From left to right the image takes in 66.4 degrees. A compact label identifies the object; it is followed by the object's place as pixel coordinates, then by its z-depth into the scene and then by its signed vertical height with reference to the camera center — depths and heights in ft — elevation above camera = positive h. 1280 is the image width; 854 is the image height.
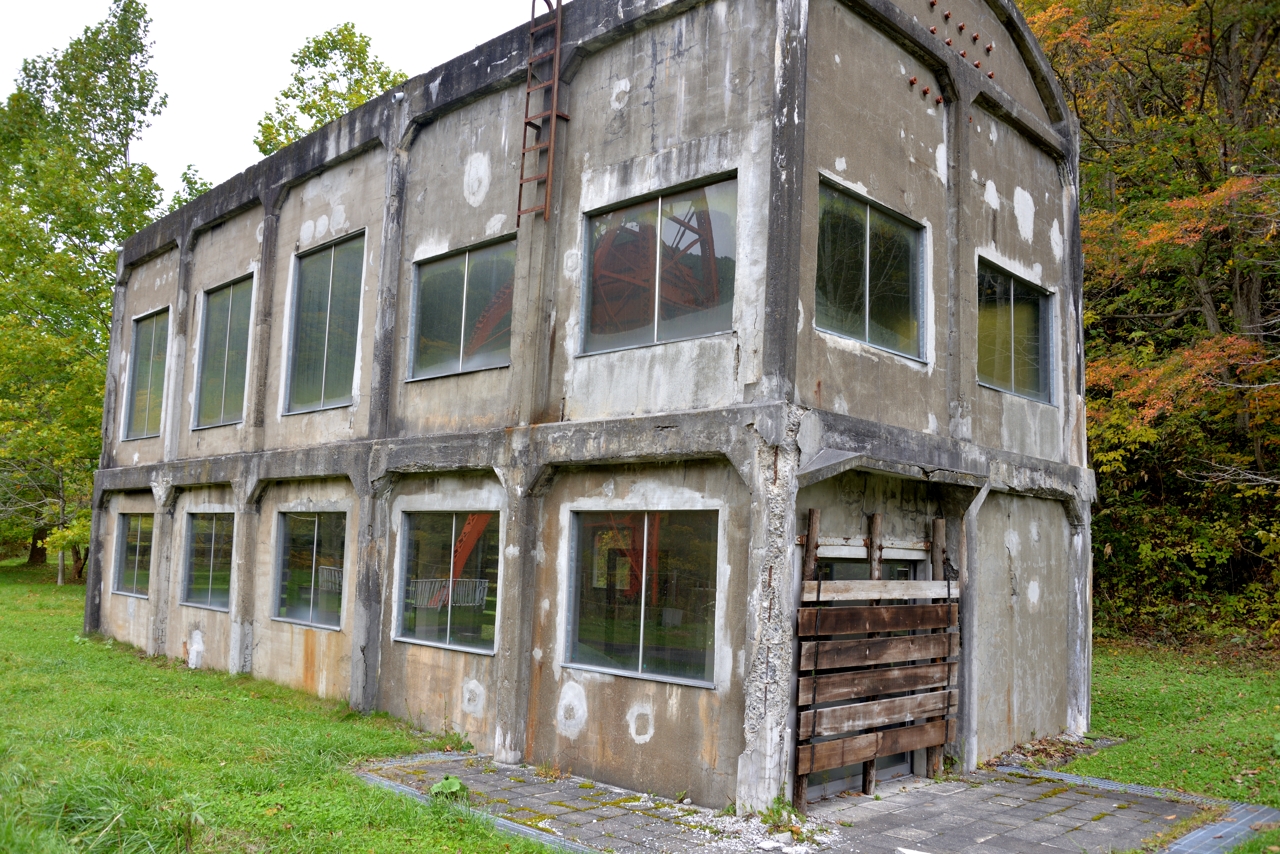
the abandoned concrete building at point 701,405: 26.25 +4.32
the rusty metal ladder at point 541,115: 31.91 +13.80
